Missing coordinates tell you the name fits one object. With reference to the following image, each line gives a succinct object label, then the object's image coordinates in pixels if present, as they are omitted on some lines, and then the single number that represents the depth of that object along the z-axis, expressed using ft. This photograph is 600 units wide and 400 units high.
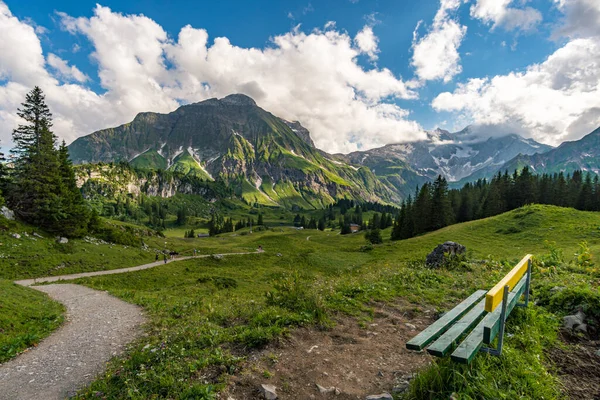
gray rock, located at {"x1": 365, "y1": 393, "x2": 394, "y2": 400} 18.25
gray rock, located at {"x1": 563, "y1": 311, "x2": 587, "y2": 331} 27.43
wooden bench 15.99
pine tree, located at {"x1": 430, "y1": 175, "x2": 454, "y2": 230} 251.39
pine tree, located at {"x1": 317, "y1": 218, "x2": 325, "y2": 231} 620.00
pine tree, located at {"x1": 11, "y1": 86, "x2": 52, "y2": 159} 152.25
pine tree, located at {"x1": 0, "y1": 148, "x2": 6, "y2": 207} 149.93
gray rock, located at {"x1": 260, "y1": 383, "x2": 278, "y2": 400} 19.64
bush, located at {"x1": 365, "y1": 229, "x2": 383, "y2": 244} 262.67
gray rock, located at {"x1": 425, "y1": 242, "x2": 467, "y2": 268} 70.90
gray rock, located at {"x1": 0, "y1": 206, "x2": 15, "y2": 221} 128.43
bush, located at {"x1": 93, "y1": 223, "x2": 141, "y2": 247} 169.99
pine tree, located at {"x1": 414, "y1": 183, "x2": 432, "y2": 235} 256.93
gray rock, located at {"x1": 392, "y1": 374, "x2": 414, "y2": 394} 19.54
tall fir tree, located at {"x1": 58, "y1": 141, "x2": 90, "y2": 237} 144.56
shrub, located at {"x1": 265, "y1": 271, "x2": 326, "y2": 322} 33.24
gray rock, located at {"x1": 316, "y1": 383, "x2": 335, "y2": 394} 20.40
